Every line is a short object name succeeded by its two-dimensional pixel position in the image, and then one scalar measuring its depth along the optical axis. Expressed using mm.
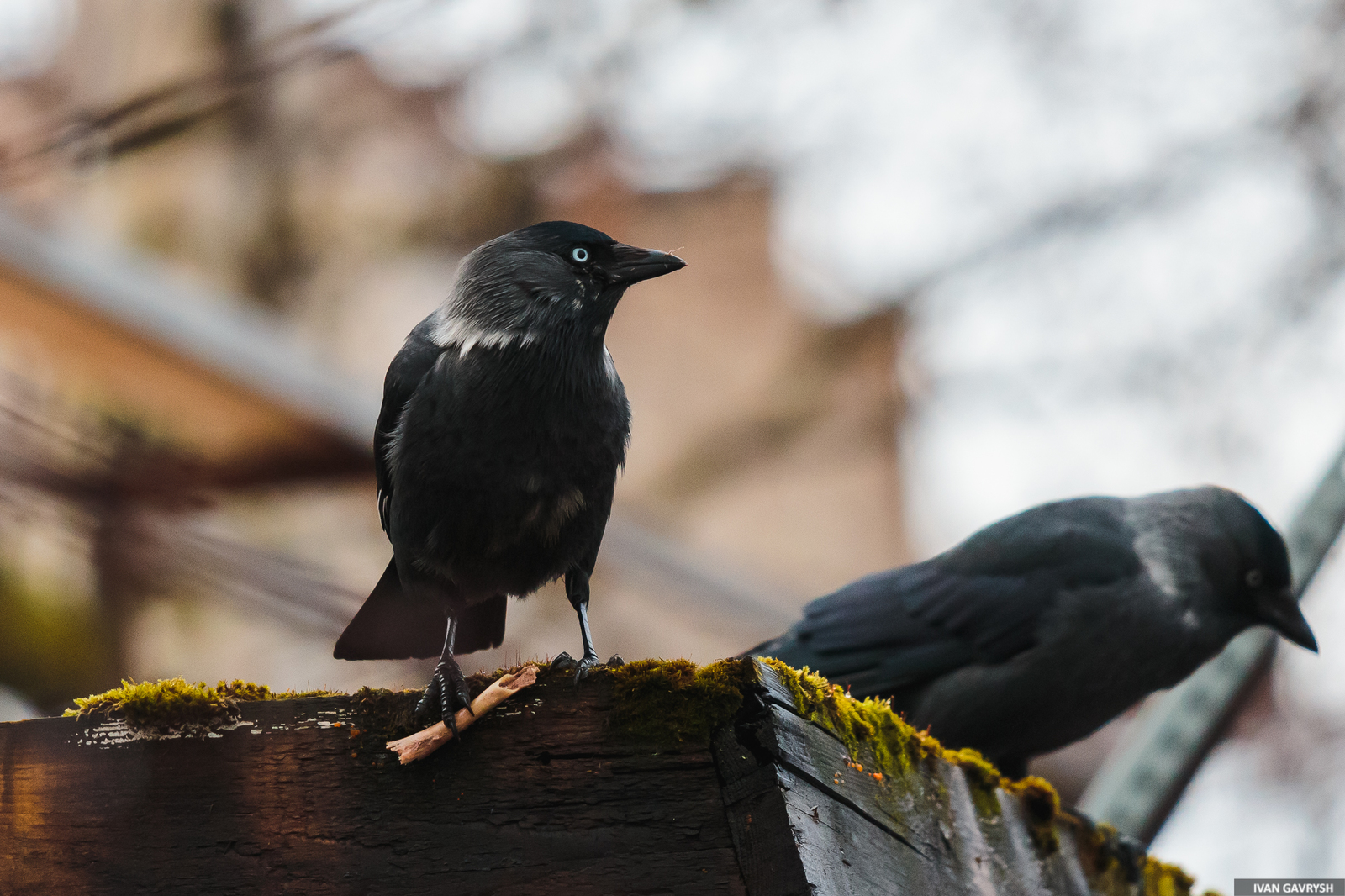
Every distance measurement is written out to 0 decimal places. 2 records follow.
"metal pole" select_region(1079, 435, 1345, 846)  6934
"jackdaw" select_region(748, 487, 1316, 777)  7641
